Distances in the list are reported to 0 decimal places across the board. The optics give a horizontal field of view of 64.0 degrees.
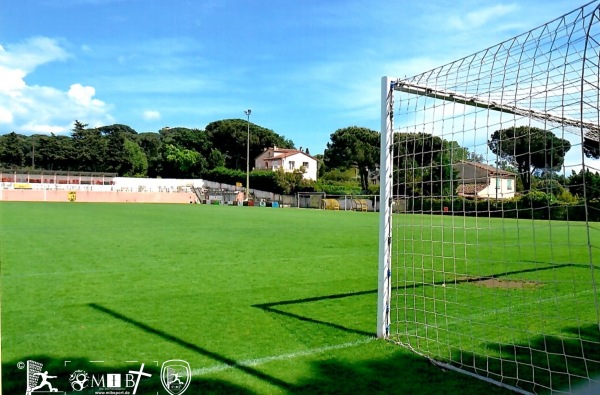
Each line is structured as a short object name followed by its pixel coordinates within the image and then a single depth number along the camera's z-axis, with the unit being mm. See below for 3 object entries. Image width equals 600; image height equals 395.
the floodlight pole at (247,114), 57119
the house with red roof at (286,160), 75188
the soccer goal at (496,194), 4203
